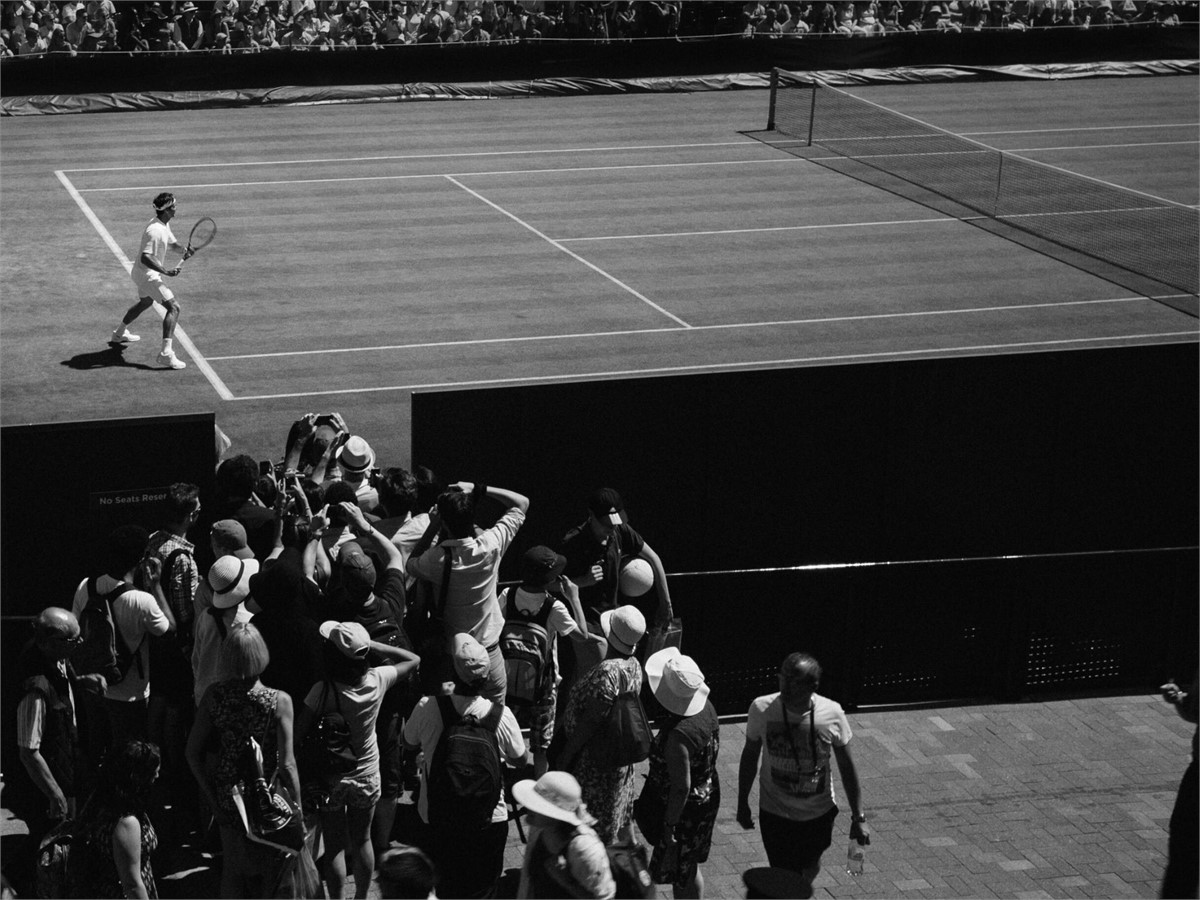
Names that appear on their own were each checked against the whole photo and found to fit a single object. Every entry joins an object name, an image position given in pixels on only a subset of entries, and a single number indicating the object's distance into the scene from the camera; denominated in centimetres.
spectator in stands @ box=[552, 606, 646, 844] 798
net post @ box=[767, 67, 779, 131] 3506
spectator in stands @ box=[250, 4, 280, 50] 3572
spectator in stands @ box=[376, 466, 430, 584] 959
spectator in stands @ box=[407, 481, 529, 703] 898
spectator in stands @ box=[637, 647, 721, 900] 789
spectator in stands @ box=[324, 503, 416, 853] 827
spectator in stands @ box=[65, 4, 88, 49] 3406
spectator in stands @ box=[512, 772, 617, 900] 619
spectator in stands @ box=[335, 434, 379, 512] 1027
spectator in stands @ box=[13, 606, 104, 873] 798
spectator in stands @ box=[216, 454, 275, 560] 964
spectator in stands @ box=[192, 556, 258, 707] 828
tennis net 2702
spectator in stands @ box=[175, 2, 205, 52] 3484
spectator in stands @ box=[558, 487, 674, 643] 1002
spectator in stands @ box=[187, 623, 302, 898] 746
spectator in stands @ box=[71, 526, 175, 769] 854
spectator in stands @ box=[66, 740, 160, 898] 693
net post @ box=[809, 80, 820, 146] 3394
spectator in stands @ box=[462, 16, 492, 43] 3766
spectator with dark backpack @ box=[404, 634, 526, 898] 747
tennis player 1881
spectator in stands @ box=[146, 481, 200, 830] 873
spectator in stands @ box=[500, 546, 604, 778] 898
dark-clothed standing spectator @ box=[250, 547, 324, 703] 811
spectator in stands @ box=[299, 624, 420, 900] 775
